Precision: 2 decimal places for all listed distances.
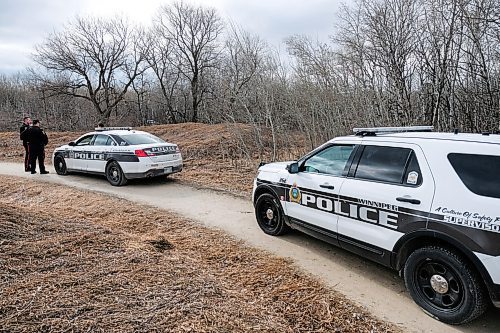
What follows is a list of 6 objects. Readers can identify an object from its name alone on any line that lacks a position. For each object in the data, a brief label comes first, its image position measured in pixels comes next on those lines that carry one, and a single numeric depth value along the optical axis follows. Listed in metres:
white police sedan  9.40
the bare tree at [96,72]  31.08
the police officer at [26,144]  12.09
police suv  3.04
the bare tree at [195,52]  35.59
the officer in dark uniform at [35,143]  11.74
